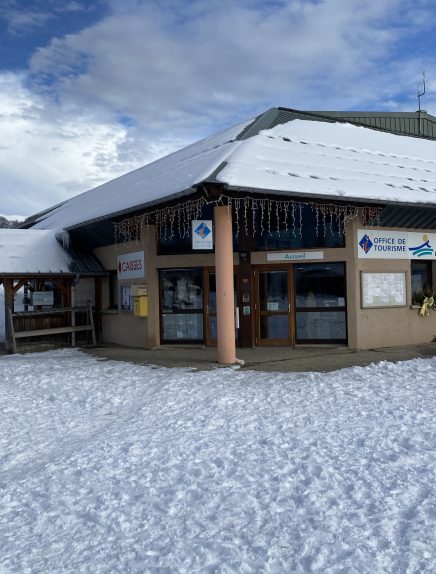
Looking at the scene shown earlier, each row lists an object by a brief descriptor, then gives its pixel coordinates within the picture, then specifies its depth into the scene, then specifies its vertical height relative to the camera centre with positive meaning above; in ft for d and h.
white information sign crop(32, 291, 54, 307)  50.96 -0.15
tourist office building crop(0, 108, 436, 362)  36.42 +3.20
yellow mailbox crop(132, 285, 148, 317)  42.70 -0.50
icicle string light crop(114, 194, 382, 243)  37.14 +5.75
